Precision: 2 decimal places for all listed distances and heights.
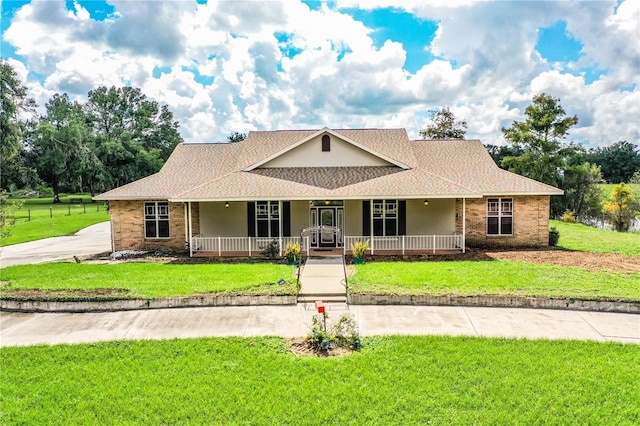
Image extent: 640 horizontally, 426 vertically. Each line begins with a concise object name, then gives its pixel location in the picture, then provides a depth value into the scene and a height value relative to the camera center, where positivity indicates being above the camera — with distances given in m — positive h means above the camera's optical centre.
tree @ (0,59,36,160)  21.33 +5.02
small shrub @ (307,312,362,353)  7.95 -2.71
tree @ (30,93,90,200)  51.19 +6.99
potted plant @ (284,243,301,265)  15.26 -1.97
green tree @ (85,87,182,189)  54.33 +10.98
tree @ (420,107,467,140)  43.22 +7.33
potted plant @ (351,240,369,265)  15.27 -1.98
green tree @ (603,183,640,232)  33.78 -1.08
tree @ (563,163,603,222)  38.06 +0.24
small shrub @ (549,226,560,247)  18.52 -1.91
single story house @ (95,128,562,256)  17.12 -0.30
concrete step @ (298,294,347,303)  11.09 -2.65
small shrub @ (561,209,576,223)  34.50 -1.92
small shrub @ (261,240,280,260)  16.39 -1.97
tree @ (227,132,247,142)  86.81 +13.71
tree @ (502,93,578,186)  35.62 +4.81
